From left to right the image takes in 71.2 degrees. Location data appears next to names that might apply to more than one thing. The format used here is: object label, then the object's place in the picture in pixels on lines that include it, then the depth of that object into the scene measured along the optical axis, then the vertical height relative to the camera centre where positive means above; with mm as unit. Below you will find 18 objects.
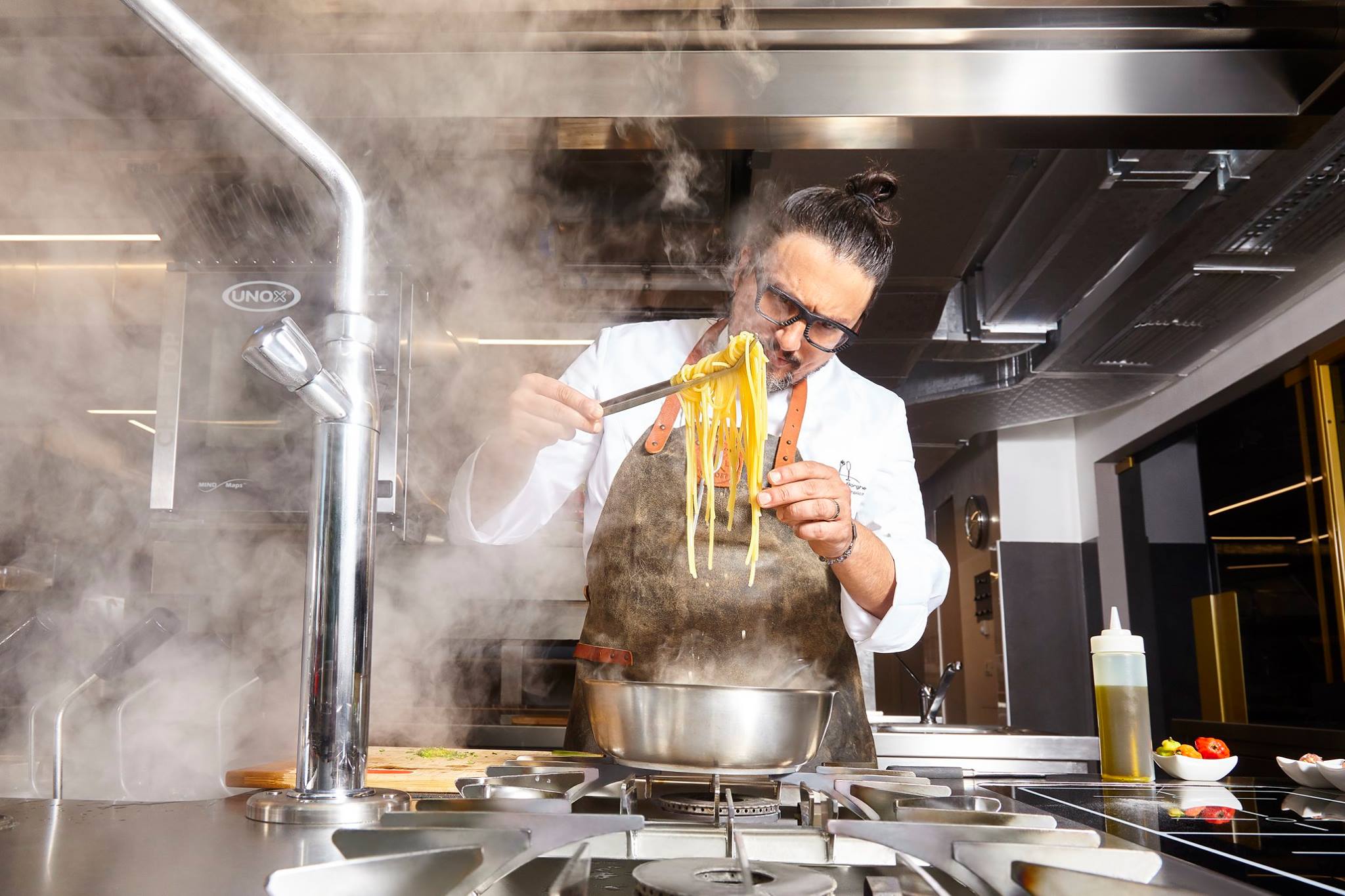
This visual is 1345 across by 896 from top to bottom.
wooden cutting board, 1017 -200
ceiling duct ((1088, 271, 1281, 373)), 3336 +1055
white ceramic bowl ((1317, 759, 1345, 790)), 1132 -218
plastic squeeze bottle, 1352 -165
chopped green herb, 1352 -225
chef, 1559 +173
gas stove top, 532 -162
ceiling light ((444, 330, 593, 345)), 2932 +799
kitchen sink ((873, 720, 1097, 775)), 2357 -393
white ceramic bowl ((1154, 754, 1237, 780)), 1343 -250
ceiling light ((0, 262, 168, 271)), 2551 +905
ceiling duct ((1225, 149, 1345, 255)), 2584 +1111
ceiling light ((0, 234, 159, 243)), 2430 +953
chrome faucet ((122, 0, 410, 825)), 738 +34
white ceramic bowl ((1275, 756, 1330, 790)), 1208 -237
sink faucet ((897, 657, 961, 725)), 3314 -358
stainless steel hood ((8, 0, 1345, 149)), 1671 +953
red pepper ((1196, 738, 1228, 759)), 1383 -230
